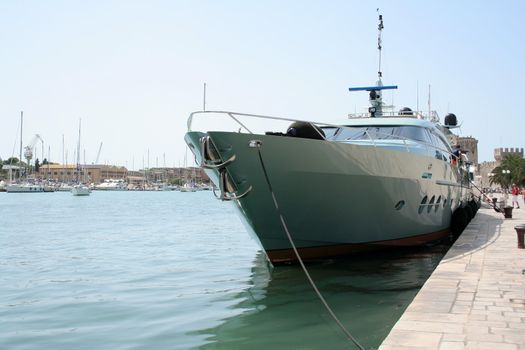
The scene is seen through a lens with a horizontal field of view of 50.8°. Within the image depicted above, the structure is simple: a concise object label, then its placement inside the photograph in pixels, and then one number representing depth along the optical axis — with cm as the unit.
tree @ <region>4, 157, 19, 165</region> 16572
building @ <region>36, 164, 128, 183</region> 16379
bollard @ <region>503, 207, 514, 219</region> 1931
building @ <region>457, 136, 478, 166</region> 9332
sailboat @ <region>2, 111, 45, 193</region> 11299
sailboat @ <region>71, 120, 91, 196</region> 9674
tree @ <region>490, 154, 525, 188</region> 7156
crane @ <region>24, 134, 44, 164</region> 11338
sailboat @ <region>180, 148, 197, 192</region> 14000
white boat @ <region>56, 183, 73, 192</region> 13081
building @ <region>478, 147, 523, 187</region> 12709
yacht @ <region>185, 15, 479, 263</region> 927
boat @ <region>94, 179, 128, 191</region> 14752
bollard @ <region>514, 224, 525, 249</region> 1041
